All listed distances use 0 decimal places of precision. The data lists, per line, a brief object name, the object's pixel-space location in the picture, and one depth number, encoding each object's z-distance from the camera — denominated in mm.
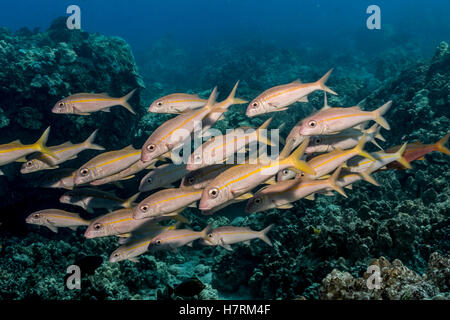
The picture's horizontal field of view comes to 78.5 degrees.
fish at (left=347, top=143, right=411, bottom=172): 3830
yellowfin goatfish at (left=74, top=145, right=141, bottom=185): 3781
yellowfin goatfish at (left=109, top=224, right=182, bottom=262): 4535
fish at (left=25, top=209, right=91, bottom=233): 4859
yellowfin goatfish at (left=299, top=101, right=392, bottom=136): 3312
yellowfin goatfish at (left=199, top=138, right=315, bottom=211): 2850
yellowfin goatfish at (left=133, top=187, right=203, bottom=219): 3396
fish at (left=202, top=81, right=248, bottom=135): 3570
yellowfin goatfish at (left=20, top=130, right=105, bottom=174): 4527
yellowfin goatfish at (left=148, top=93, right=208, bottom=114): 4504
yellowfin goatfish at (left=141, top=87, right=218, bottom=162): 3238
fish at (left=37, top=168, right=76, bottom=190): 4789
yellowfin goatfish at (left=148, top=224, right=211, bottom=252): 4246
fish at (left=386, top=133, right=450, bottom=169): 4082
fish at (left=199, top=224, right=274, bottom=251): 4445
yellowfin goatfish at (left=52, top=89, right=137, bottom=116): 4727
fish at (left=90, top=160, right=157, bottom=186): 4152
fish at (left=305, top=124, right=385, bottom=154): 3881
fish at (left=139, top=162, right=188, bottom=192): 3904
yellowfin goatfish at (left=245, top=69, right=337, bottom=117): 3723
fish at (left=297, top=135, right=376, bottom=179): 3404
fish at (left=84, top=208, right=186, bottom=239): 4016
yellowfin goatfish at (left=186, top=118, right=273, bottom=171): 3062
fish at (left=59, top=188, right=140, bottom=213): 4836
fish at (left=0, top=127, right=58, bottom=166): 3922
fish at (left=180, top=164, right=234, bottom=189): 3635
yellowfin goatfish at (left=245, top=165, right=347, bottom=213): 3352
